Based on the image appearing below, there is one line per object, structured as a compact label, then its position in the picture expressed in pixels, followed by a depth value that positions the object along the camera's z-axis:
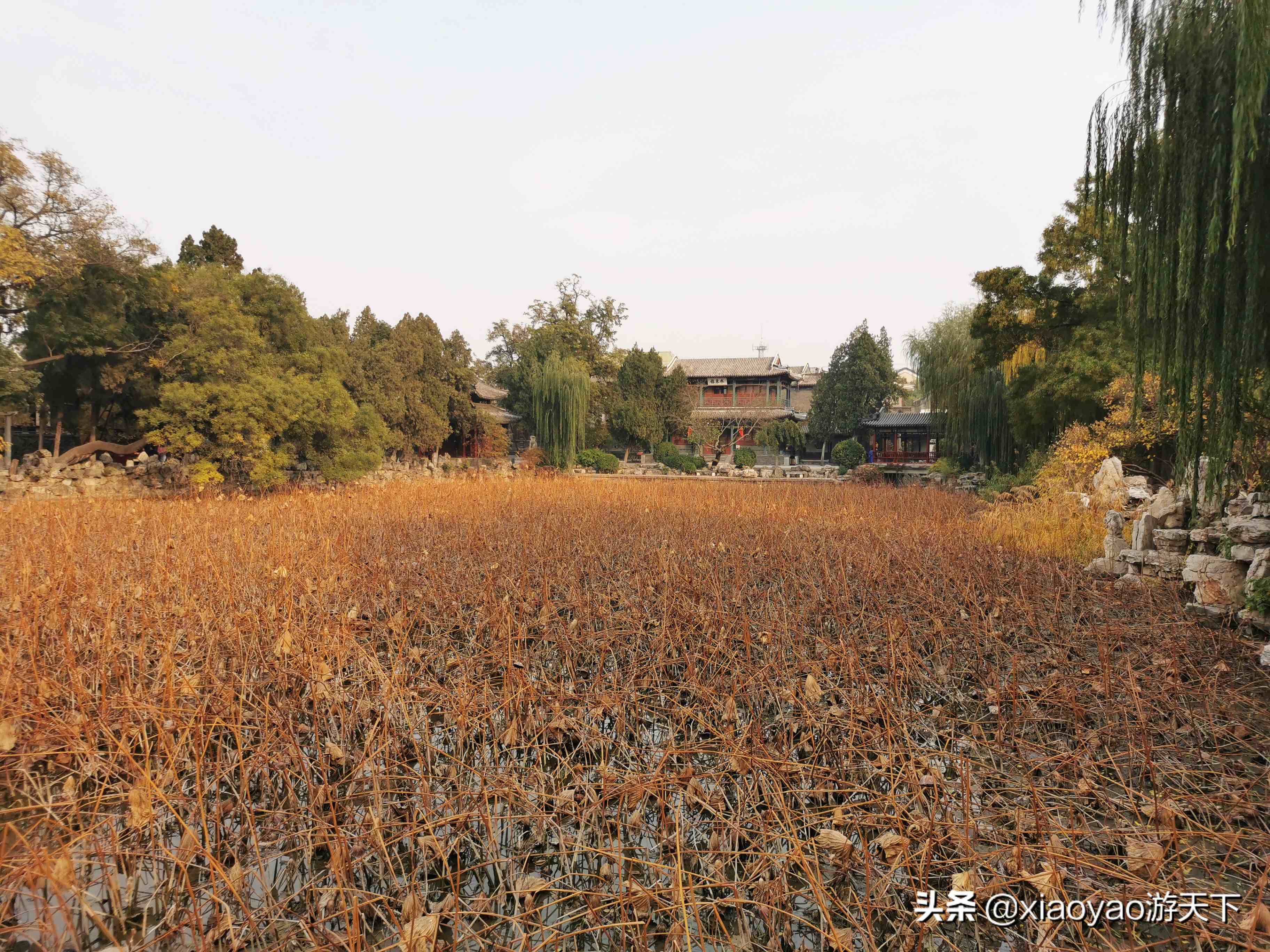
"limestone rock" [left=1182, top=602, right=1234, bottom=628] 4.94
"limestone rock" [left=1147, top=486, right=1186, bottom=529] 6.29
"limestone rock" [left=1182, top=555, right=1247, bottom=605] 5.03
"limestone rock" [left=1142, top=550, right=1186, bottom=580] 6.01
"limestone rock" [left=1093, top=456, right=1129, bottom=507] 8.75
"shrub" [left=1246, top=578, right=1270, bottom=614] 4.53
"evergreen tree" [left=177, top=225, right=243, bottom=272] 20.53
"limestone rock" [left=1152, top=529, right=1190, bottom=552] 6.03
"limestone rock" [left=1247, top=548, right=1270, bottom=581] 4.66
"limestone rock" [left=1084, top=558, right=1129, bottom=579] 6.62
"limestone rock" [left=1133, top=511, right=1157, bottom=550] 6.36
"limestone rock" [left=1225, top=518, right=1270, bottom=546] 4.73
